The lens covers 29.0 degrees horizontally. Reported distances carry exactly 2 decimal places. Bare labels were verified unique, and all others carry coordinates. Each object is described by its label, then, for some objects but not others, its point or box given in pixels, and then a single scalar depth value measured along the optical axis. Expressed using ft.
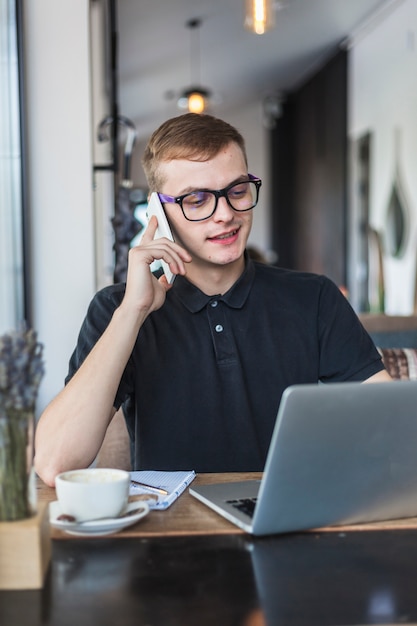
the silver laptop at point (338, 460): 3.21
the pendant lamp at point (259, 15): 12.31
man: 5.44
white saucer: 3.52
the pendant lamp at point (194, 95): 22.59
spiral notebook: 4.01
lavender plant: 3.03
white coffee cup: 3.52
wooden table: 2.75
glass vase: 3.06
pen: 4.15
